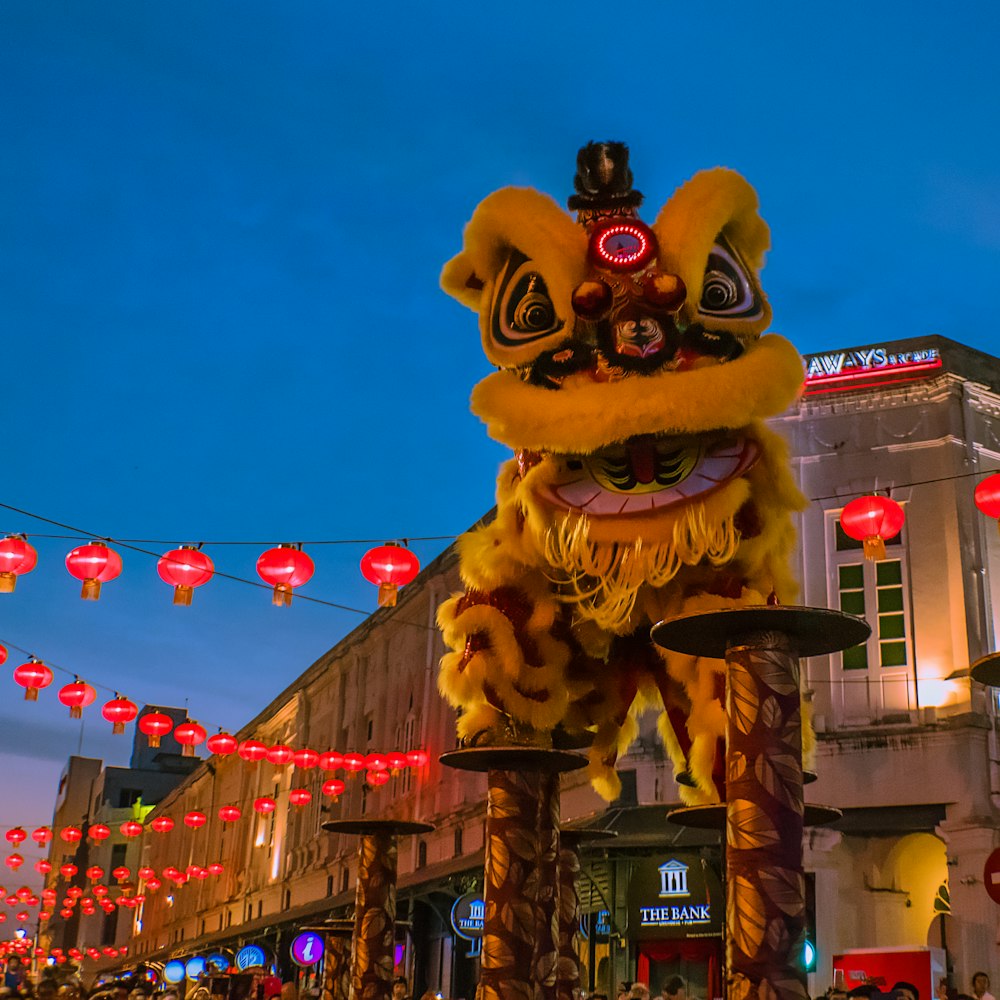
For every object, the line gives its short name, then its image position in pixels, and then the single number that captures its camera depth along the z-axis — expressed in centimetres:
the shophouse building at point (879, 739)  1584
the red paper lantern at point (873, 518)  1287
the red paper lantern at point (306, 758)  2541
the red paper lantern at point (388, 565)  1354
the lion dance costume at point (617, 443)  669
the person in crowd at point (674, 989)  1083
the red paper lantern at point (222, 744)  2547
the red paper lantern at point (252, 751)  2456
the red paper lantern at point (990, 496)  1145
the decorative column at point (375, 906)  921
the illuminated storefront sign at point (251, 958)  2922
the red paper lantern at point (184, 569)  1296
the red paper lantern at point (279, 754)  2489
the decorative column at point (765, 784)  524
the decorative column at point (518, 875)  700
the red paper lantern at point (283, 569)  1311
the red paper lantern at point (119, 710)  1975
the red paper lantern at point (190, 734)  2355
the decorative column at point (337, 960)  1423
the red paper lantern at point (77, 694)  1816
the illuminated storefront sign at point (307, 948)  2097
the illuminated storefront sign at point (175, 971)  3103
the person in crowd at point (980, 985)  1083
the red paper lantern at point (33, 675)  1680
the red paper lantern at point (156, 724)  2028
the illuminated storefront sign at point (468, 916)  1761
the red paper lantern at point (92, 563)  1257
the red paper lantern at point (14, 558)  1216
